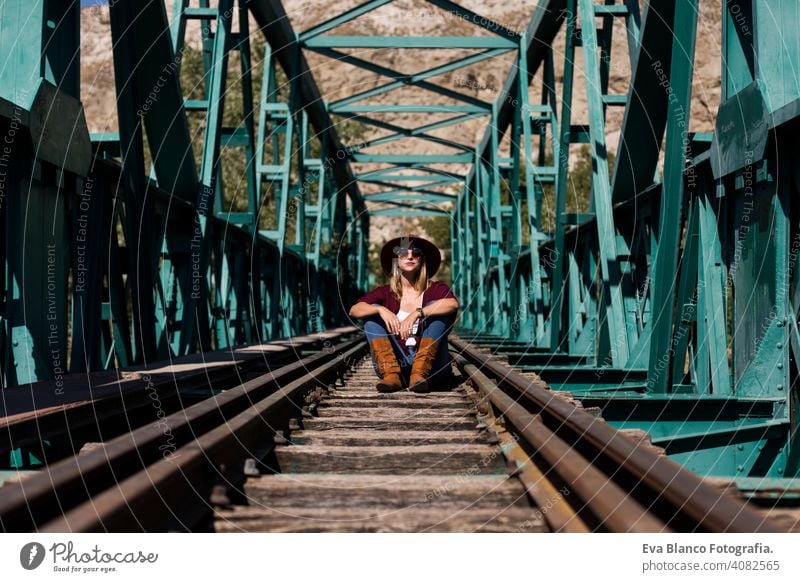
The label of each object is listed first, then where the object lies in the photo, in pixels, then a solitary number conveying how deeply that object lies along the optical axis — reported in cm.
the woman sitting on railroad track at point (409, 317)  622
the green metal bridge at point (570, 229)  510
